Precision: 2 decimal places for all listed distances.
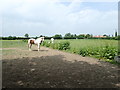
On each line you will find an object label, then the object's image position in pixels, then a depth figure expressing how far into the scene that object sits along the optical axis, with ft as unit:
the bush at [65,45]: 35.10
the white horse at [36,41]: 31.49
